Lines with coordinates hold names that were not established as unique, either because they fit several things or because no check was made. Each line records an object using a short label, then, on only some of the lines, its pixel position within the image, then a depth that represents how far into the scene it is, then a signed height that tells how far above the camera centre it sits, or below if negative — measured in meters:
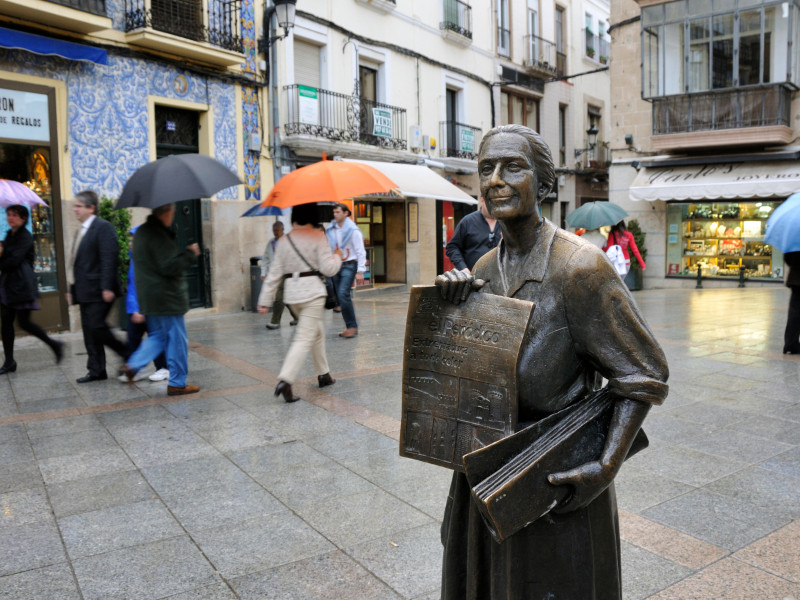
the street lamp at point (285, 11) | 12.36 +3.92
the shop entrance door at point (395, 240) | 18.95 -0.08
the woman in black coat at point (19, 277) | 7.14 -0.31
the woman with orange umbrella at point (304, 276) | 6.23 -0.32
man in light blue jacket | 9.46 -0.22
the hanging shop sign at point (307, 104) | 14.55 +2.76
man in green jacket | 6.09 -0.31
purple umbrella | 7.77 +0.57
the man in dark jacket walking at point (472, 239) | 6.50 -0.03
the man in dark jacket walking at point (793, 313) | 7.69 -0.93
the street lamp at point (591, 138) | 25.00 +3.49
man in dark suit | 6.57 -0.24
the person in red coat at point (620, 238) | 11.66 -0.09
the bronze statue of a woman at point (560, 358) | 1.64 -0.29
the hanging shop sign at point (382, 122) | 16.92 +2.74
